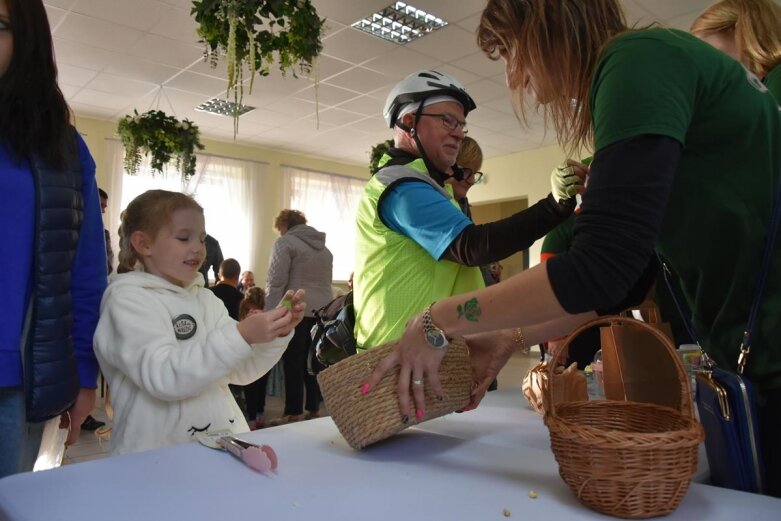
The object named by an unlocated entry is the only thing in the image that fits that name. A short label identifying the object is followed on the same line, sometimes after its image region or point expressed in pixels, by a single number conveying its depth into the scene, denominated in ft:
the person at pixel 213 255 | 17.75
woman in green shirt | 2.41
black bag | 5.90
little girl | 4.20
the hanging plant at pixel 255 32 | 10.03
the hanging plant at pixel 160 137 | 18.35
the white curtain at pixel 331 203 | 30.99
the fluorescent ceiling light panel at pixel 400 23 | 15.56
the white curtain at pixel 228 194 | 27.04
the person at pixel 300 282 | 14.05
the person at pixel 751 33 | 5.05
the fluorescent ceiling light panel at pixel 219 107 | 22.68
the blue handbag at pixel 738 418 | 2.59
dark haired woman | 3.92
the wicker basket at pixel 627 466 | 2.34
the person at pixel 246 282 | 25.02
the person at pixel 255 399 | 13.88
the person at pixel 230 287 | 15.31
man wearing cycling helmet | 4.77
